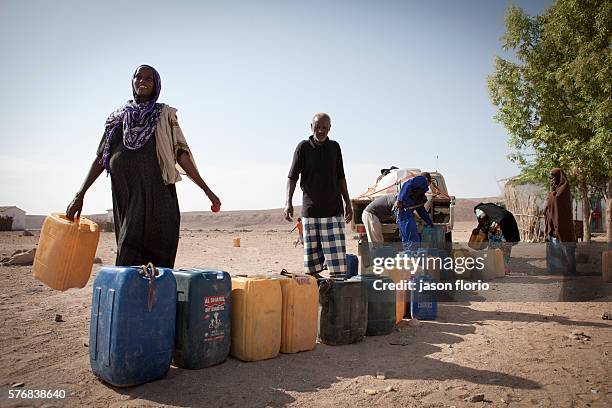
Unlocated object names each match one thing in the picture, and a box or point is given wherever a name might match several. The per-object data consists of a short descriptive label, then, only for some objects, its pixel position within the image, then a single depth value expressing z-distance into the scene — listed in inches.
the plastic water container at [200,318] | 121.0
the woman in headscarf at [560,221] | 310.7
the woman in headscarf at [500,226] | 357.4
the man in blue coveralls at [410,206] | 227.4
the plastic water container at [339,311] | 155.1
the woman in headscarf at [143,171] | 132.6
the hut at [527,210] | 743.1
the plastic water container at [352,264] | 243.9
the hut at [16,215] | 1568.7
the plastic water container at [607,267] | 302.8
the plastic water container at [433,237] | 314.4
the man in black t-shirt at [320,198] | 176.6
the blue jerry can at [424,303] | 201.3
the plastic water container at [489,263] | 336.5
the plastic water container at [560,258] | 321.1
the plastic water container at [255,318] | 132.0
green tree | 552.1
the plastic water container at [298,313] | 142.3
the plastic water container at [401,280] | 194.5
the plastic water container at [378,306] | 171.6
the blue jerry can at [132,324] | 106.7
